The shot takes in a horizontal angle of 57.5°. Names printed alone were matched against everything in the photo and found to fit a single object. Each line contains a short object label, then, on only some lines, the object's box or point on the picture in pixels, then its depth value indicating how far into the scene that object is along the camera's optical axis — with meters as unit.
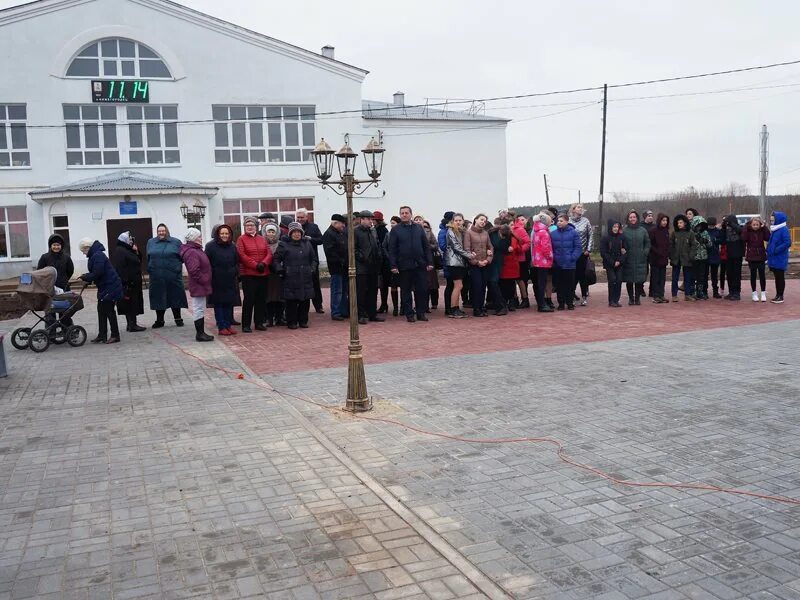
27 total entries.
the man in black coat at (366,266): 13.38
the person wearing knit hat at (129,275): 13.26
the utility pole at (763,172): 50.24
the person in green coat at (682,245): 15.78
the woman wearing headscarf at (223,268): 12.27
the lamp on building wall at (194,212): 30.19
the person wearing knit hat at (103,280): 11.98
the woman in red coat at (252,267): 12.70
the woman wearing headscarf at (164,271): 13.45
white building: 30.20
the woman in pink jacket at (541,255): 14.54
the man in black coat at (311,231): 14.38
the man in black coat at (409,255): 13.50
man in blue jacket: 14.54
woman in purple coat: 11.88
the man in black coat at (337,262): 13.62
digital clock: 30.94
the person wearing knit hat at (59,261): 12.91
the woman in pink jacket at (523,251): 14.59
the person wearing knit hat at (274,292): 13.31
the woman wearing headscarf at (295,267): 12.94
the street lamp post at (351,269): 7.37
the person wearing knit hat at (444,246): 14.29
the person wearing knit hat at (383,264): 14.23
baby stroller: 11.31
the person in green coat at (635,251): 15.21
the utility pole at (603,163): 39.06
